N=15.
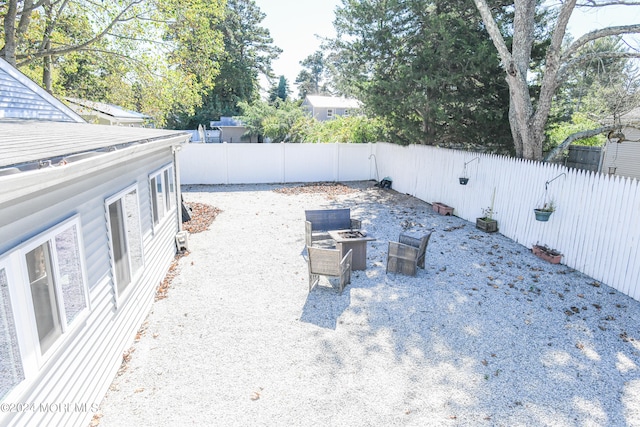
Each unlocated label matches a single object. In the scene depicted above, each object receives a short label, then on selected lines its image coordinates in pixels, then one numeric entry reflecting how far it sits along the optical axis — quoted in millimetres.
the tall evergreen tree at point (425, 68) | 11289
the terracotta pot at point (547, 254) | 7707
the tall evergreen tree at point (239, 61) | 38094
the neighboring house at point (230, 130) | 27966
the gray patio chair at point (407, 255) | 7027
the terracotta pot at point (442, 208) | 11773
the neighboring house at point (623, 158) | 14383
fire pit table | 7229
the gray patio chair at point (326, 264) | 6176
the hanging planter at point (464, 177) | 10788
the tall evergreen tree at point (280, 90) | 47062
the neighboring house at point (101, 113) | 14561
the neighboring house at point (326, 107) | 41188
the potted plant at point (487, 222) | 9828
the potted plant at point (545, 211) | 7766
